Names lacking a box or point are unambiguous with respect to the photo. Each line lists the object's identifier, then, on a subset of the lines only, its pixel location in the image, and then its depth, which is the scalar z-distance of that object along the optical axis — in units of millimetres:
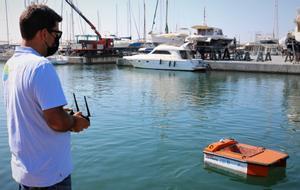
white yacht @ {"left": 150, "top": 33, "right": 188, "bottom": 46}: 59425
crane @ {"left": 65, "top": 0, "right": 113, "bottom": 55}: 62062
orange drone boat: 8570
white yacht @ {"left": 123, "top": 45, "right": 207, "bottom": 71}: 42653
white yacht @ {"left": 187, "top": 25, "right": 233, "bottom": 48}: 52344
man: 2832
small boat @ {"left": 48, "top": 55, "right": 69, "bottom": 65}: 54419
